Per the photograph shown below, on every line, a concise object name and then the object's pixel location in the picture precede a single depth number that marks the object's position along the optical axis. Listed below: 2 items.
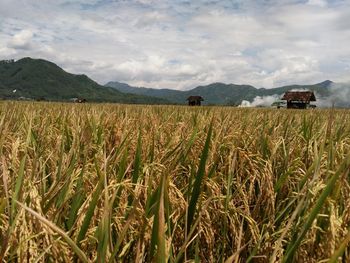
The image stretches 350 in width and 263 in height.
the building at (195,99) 110.82
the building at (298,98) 84.11
